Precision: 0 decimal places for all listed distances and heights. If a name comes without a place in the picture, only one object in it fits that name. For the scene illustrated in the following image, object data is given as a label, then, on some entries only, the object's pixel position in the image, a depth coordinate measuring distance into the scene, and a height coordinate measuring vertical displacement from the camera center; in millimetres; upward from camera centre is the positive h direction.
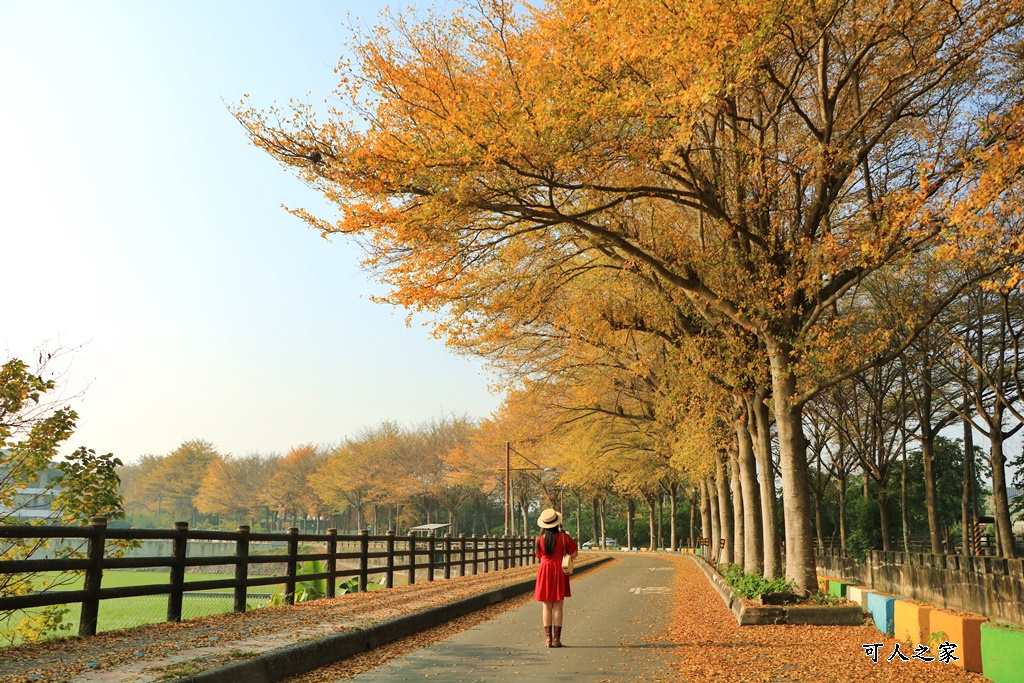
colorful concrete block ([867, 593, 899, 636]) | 11594 -1563
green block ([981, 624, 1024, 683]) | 7215 -1344
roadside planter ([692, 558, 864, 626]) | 13023 -1748
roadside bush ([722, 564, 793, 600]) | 14516 -1541
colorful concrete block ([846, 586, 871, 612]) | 13672 -1577
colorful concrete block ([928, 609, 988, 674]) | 8320 -1345
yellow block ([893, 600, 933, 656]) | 9680 -1449
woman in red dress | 10461 -914
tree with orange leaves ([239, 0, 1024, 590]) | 11688 +5494
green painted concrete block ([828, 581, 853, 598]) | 15891 -1665
